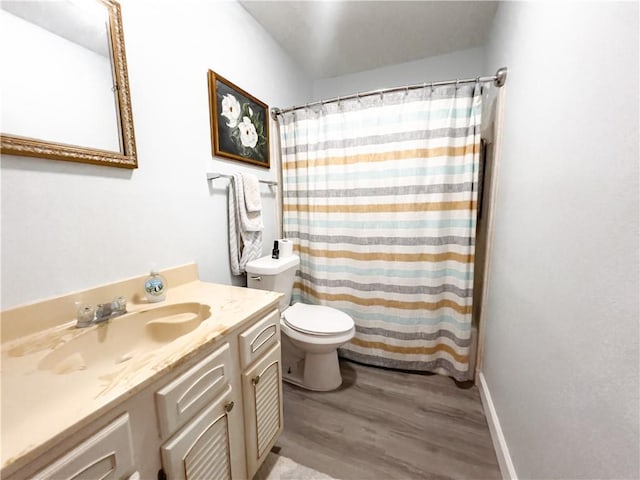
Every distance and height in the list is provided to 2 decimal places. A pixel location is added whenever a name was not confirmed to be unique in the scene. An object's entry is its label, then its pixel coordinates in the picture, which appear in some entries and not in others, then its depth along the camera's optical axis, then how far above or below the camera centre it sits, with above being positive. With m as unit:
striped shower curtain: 1.53 -0.04
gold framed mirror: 0.70 +0.41
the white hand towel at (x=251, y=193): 1.49 +0.11
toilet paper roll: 1.65 -0.25
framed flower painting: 1.35 +0.53
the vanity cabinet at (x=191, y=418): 0.46 -0.51
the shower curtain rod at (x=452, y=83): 1.36 +0.73
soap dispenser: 1.00 -0.31
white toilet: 1.46 -0.71
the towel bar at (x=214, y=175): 1.34 +0.19
